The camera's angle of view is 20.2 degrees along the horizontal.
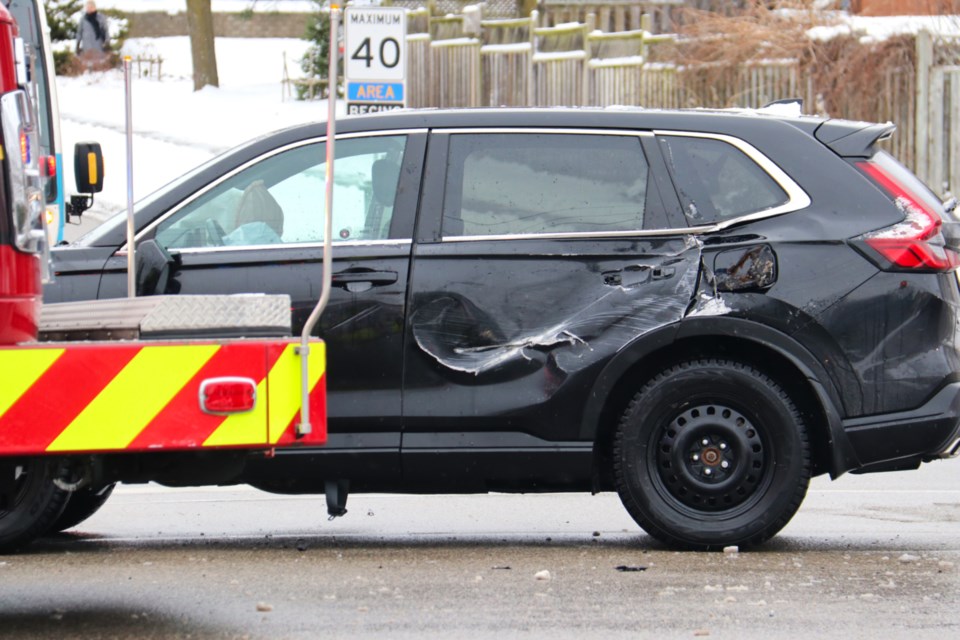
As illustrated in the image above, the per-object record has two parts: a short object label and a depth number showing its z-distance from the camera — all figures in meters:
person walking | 54.46
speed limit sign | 24.10
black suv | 11.20
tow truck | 8.18
